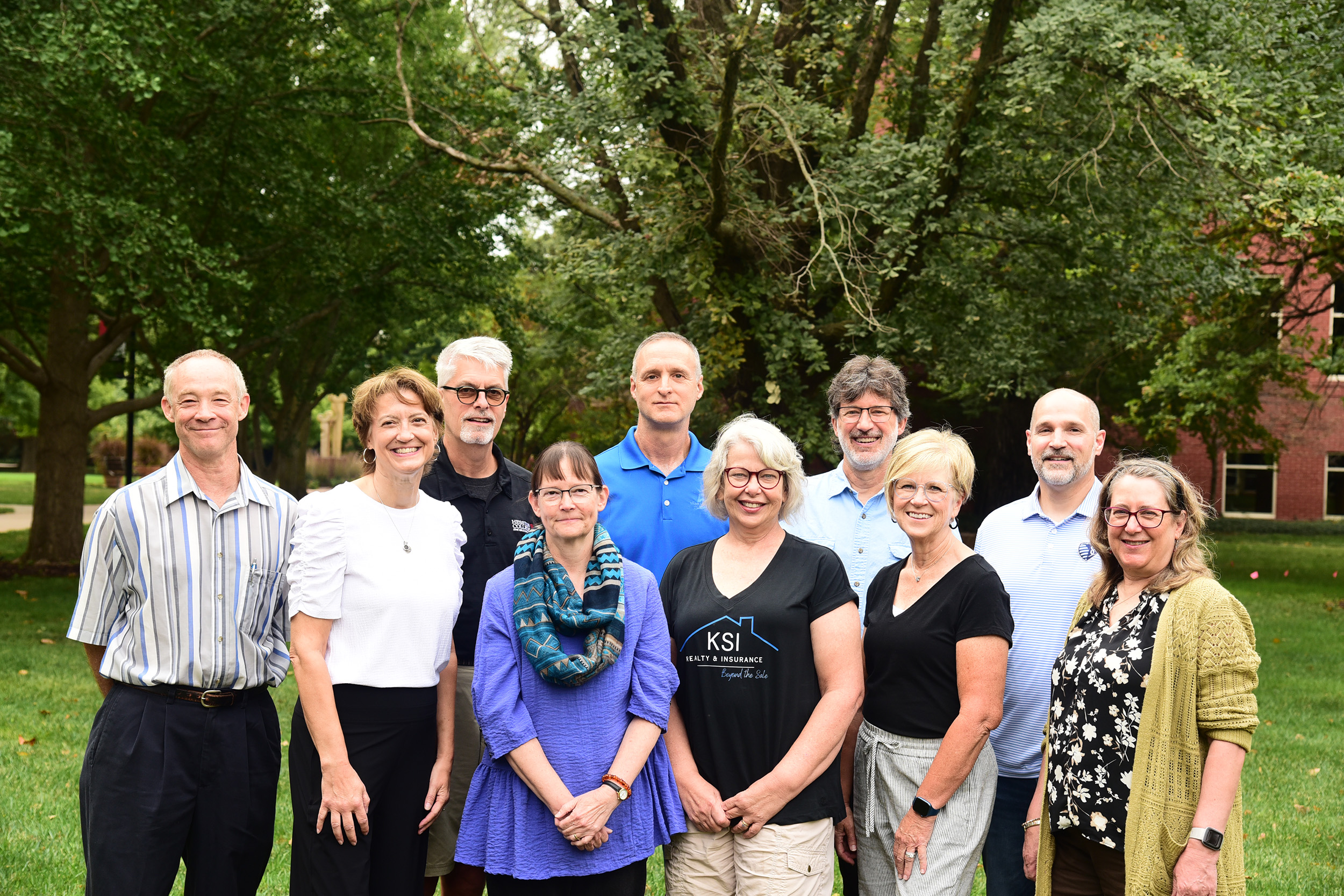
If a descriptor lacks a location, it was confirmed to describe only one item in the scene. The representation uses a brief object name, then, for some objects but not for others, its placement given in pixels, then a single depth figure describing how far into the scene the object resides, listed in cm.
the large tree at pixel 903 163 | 1049
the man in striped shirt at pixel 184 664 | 342
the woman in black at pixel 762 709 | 331
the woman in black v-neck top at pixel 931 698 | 334
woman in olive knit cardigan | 296
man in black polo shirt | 399
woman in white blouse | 338
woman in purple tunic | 321
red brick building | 3262
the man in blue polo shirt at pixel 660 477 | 415
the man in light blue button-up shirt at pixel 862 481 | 399
